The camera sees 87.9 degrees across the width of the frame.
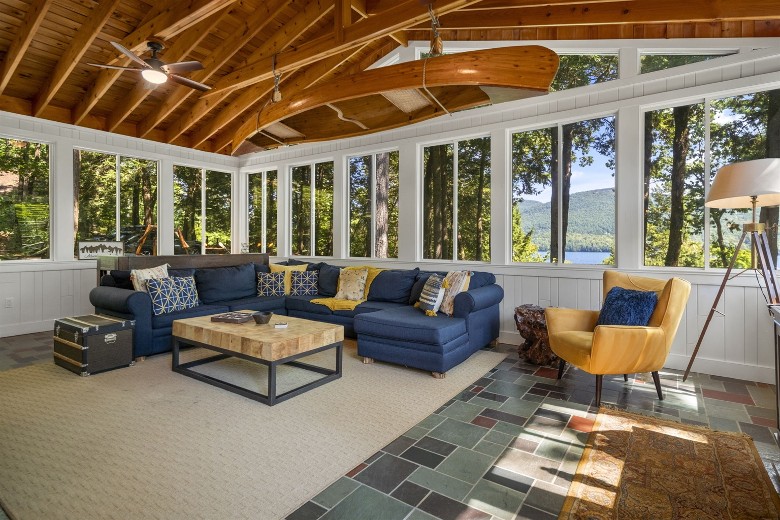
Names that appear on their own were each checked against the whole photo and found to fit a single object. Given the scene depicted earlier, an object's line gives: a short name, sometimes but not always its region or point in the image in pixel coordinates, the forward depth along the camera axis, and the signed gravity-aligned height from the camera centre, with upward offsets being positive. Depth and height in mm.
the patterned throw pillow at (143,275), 4391 -237
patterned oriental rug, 1832 -1145
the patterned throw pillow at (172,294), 4258 -438
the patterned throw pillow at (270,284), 5574 -421
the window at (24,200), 5316 +724
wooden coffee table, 3021 -707
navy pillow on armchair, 3258 -446
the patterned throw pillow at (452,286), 4062 -338
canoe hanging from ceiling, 2666 +1180
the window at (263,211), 7691 +816
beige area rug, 1870 -1121
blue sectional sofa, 3695 -630
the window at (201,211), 7125 +793
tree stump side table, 3977 -805
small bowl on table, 3617 -577
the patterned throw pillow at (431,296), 4105 -433
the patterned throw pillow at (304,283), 5617 -409
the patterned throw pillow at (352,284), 5172 -396
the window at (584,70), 4402 +2044
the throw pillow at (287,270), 5695 -235
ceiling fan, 3762 +1760
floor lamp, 2824 +444
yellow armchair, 2945 -674
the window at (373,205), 6113 +757
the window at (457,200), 5246 +717
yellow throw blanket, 4871 -611
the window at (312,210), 6941 +771
